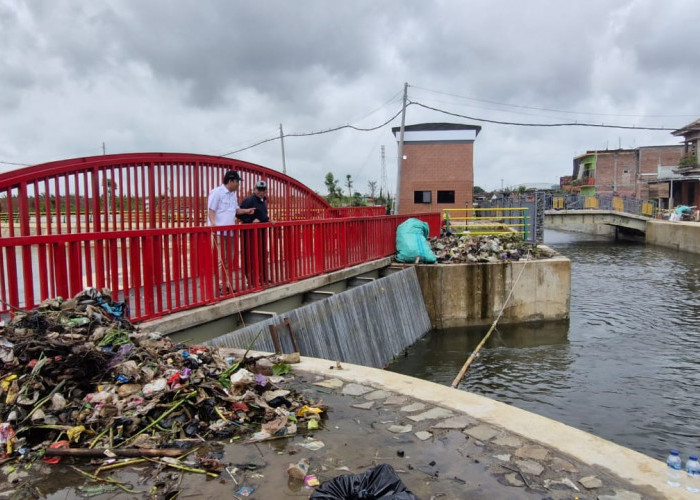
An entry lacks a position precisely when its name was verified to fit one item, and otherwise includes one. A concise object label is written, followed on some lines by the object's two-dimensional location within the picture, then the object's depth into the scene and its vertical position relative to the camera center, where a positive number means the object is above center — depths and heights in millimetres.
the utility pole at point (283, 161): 37675 +3354
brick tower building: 32875 +2605
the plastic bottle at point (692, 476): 3137 -1762
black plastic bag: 2779 -1577
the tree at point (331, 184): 47000 +2011
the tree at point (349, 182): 54375 +2499
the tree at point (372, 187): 58469 +2092
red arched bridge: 4785 -443
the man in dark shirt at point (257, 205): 8023 +18
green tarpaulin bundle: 12969 -1013
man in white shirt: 6812 -119
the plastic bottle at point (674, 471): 3207 -1743
